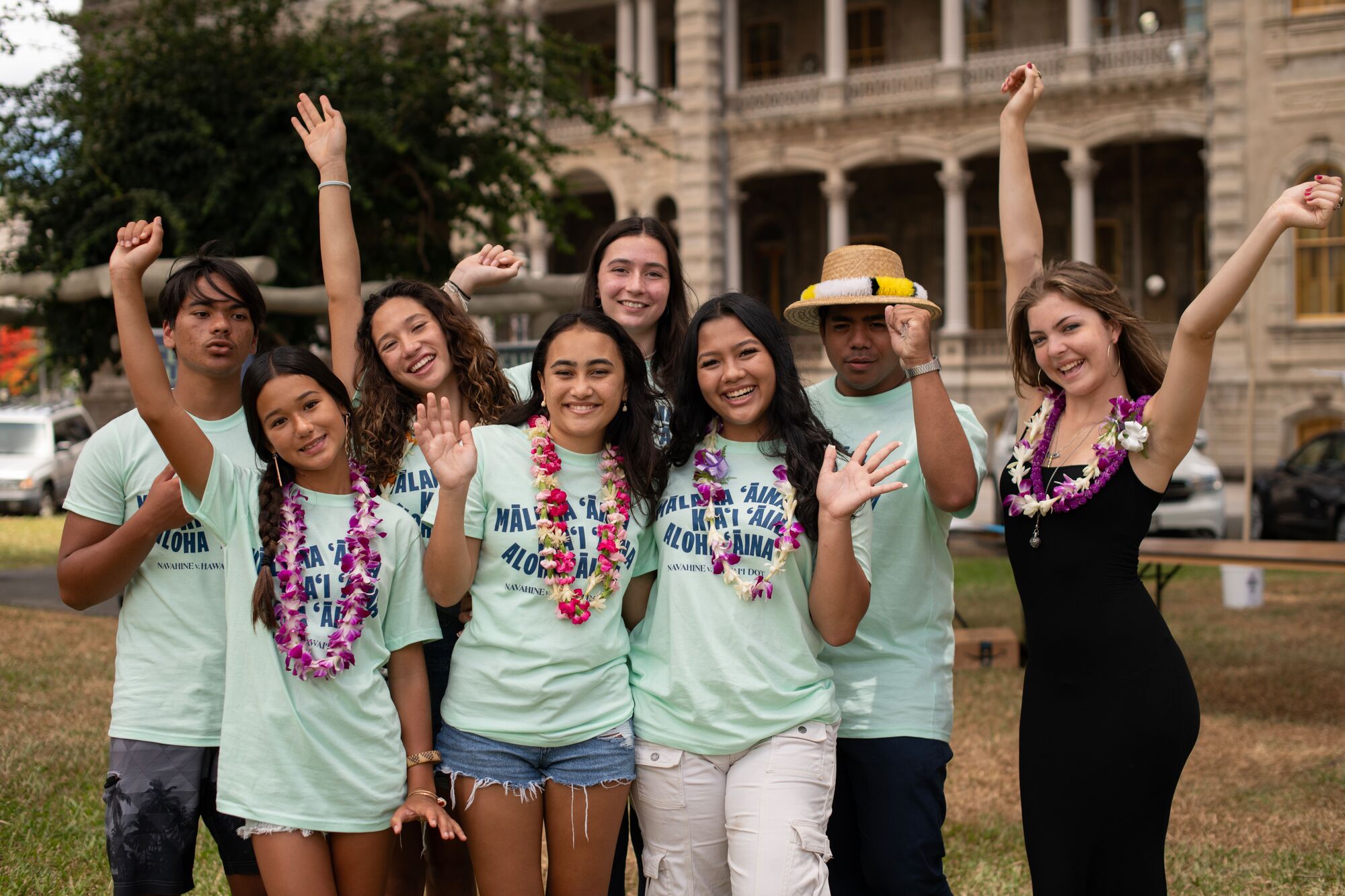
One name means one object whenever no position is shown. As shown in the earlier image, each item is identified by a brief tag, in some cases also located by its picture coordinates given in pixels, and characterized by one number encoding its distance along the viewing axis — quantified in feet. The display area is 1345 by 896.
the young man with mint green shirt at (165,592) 10.15
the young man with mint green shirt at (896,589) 10.35
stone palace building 66.59
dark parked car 43.19
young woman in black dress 9.46
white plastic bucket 35.94
